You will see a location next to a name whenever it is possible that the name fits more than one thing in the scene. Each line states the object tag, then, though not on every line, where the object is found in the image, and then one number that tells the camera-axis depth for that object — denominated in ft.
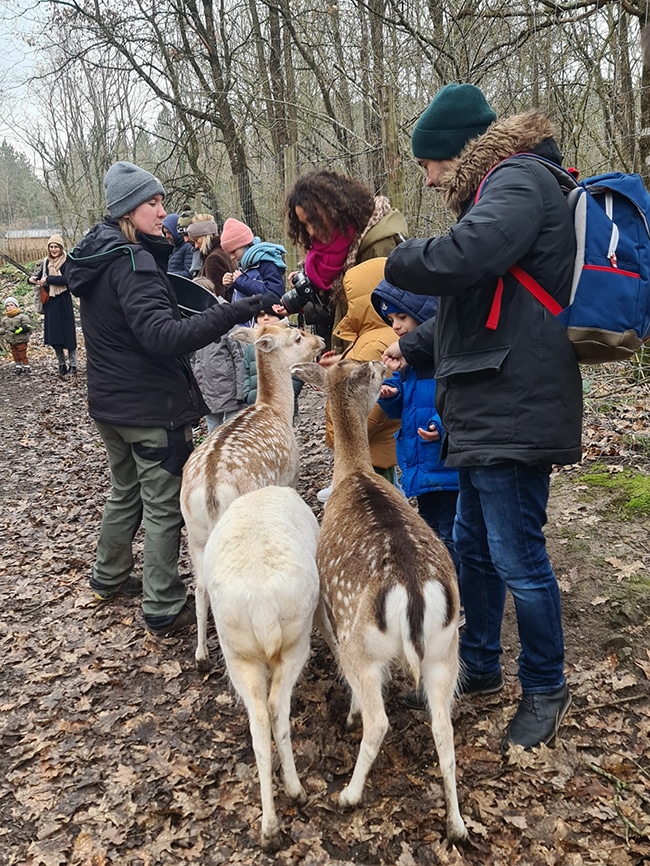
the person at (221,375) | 20.52
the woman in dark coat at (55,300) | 43.11
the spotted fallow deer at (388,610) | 8.36
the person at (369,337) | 13.16
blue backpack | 7.90
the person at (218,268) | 22.80
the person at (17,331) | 46.91
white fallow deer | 8.82
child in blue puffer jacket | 11.86
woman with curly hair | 14.28
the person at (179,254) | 31.19
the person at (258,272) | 20.53
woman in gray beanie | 13.04
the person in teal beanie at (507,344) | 7.86
